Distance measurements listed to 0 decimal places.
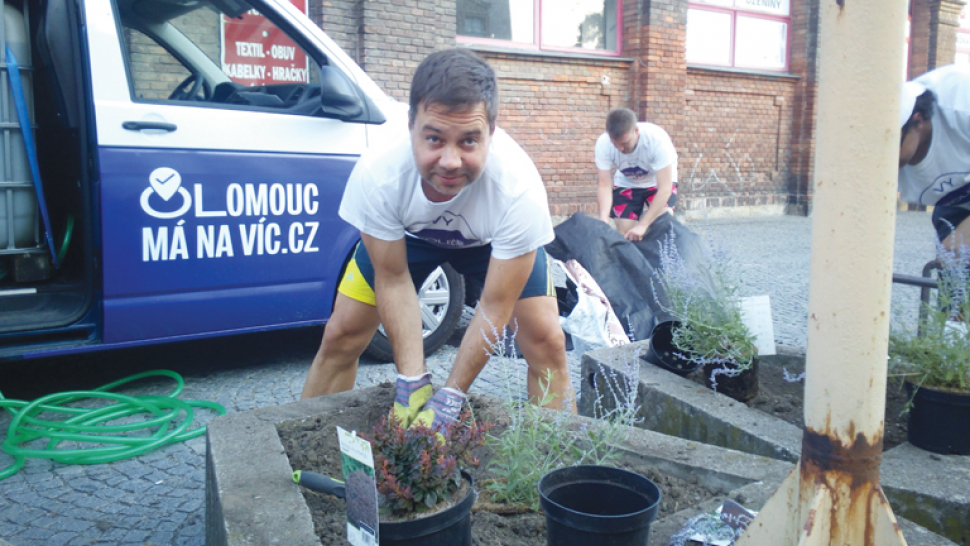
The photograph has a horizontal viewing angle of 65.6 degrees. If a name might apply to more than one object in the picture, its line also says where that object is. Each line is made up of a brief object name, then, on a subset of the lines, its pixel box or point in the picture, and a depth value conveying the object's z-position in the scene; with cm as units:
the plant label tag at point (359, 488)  146
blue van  341
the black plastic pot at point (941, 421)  224
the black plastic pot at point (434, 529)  150
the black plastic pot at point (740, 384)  288
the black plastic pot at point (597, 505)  148
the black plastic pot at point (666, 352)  301
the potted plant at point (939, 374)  225
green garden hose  304
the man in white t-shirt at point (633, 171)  582
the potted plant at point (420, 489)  152
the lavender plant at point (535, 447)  197
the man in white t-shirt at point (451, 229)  219
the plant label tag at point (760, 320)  290
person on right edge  309
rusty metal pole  124
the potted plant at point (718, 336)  281
